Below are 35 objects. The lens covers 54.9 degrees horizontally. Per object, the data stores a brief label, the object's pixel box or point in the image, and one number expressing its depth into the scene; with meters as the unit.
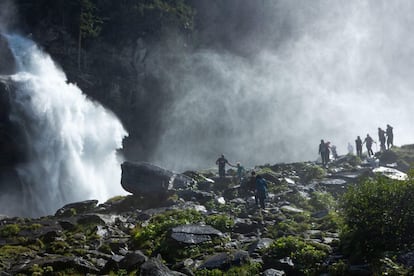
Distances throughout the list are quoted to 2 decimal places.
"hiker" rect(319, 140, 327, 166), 29.92
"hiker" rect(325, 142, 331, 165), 29.95
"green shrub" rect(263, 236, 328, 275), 9.32
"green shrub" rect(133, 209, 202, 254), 12.59
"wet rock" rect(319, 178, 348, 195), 21.52
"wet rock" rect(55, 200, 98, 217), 20.58
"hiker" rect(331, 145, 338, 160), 35.58
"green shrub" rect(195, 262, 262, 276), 9.15
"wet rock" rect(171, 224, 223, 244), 11.85
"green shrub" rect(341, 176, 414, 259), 8.95
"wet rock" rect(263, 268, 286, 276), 9.04
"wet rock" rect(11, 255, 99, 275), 10.35
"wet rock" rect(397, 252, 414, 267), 7.93
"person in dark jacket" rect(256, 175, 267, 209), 17.25
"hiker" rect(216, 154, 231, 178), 25.59
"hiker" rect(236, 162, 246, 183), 25.06
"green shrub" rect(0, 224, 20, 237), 15.28
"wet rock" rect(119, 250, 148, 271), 10.34
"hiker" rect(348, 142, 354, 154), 40.90
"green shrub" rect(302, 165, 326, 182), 25.45
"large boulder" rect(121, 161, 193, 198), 22.22
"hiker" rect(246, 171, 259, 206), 18.24
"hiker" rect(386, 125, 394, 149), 32.72
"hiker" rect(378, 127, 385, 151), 32.97
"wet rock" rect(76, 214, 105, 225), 16.50
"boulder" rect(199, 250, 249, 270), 9.73
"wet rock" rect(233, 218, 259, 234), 13.65
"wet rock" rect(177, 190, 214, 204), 20.62
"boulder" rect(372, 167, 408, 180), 20.43
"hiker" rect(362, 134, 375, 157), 31.54
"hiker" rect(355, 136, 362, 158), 32.78
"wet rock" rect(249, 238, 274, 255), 10.69
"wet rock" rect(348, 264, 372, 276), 8.16
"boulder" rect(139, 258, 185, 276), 8.99
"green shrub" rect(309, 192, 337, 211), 18.33
